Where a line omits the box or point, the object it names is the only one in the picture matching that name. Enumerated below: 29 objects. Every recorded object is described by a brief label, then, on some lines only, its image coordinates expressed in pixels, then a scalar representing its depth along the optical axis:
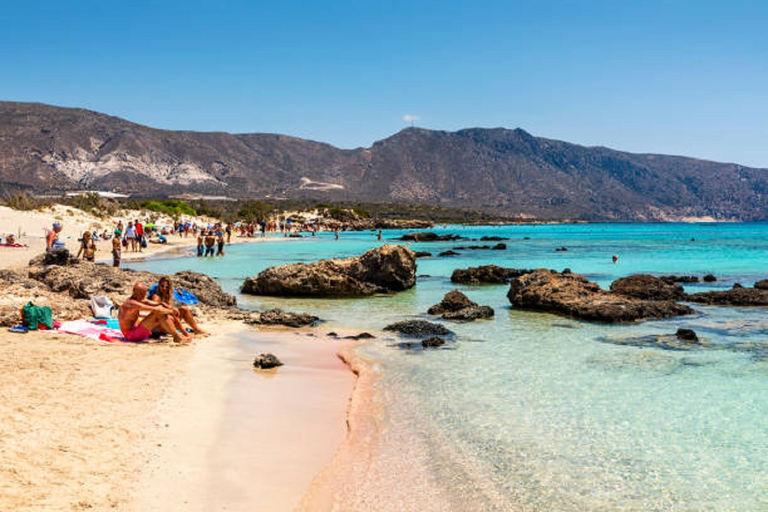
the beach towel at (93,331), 9.09
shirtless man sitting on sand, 9.22
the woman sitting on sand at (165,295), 9.77
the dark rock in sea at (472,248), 44.34
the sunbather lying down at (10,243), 25.66
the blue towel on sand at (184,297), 12.88
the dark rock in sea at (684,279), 21.33
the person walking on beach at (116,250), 21.52
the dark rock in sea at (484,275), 21.20
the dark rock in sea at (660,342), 10.07
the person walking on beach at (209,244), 33.12
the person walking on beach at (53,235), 19.67
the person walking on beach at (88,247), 20.25
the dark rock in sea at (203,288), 14.02
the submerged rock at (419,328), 11.23
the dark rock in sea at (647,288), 16.08
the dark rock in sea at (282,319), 12.02
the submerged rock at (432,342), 10.17
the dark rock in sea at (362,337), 10.85
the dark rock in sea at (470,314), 12.98
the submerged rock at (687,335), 10.52
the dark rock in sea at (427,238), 59.19
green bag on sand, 9.17
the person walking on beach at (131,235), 32.66
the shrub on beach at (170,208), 65.00
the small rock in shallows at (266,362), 8.26
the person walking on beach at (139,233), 32.99
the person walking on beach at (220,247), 34.22
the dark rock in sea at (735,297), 15.27
